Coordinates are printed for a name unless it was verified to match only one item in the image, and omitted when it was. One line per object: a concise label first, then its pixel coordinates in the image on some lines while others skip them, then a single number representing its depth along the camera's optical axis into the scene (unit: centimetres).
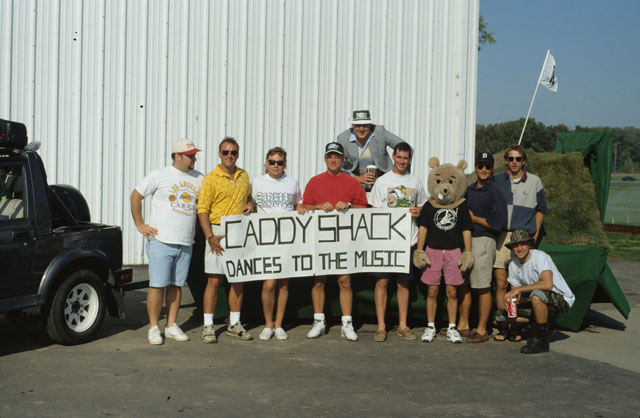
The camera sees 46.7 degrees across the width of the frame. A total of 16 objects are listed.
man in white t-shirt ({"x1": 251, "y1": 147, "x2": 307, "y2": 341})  750
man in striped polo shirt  772
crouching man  717
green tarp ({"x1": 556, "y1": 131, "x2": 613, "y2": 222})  1005
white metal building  1153
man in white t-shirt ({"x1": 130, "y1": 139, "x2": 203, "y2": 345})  707
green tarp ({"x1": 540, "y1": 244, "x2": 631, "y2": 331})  787
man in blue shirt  751
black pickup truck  647
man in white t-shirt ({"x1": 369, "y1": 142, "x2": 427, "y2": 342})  768
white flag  1291
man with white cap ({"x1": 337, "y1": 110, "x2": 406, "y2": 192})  830
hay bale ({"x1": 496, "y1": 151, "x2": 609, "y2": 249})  982
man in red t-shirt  759
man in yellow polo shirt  718
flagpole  1234
